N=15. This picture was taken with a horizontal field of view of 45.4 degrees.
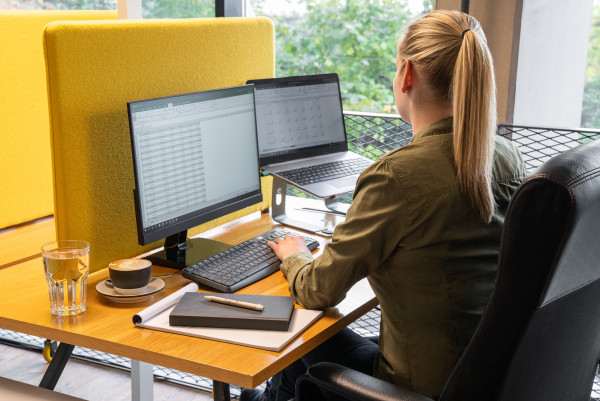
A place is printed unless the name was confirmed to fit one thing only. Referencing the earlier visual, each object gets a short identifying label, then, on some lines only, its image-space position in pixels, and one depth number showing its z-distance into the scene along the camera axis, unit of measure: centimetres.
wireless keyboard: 136
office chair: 82
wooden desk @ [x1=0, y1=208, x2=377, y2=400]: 106
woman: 114
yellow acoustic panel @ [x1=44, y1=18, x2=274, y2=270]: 133
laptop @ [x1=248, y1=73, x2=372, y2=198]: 181
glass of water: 121
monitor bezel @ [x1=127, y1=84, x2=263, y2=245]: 134
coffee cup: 127
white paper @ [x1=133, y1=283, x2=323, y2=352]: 112
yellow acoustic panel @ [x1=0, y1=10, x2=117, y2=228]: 168
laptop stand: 179
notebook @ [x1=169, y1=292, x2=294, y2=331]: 116
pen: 120
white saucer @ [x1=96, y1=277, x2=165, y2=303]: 127
